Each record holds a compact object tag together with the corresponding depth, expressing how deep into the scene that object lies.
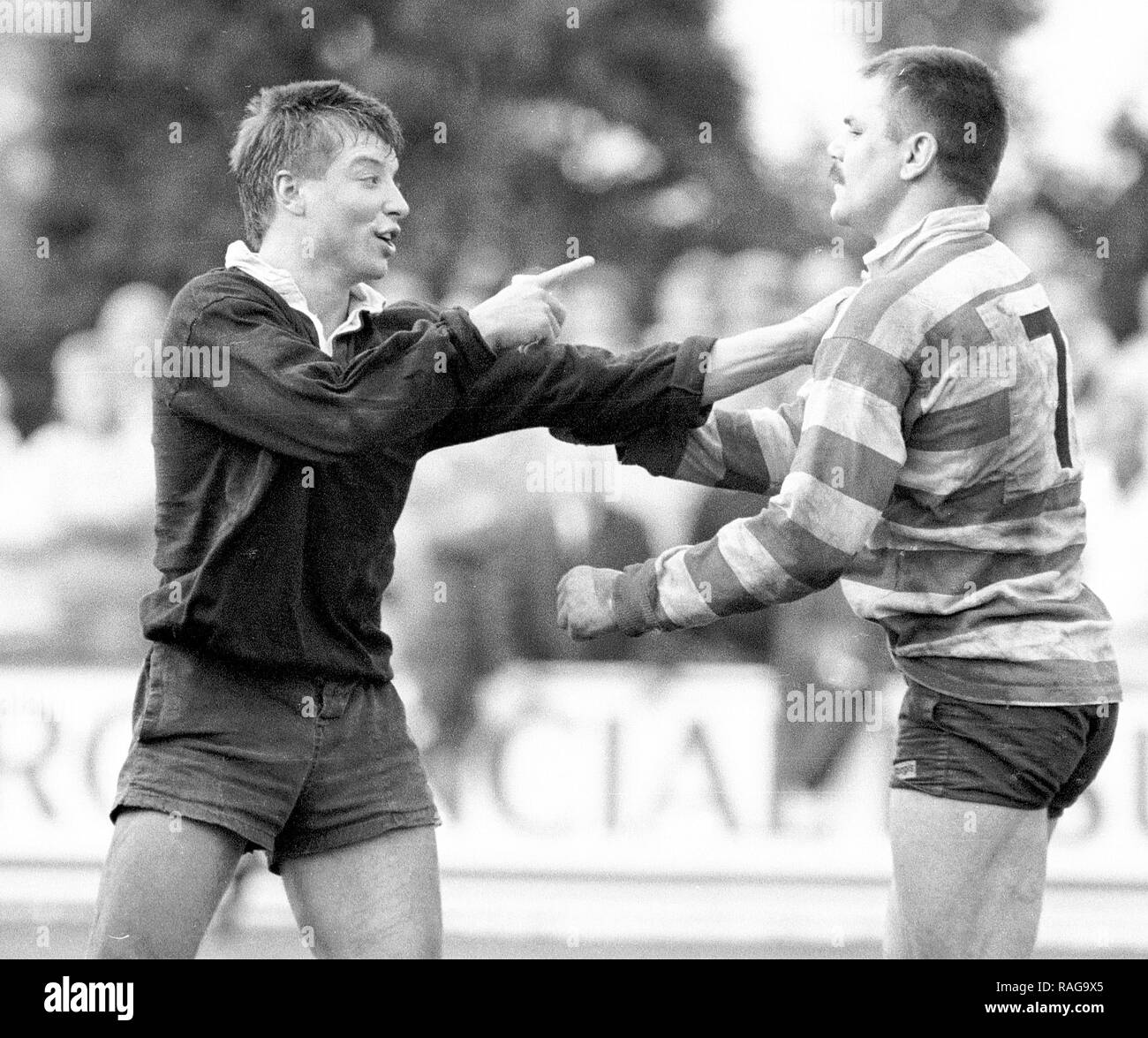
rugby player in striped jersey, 6.40
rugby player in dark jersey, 6.58
